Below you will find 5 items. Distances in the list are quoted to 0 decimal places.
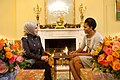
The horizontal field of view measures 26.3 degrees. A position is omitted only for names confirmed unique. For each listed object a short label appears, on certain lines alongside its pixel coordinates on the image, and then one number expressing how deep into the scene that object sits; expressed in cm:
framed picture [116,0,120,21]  760
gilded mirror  762
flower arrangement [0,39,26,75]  186
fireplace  755
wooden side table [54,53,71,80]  463
